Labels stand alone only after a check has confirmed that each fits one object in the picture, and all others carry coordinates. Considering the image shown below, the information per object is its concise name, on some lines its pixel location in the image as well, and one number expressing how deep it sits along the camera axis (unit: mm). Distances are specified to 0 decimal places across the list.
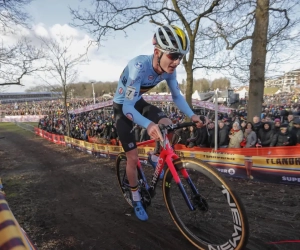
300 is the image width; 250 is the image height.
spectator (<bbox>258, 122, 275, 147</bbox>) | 7762
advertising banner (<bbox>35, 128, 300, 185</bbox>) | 5672
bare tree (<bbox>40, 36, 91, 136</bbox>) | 18109
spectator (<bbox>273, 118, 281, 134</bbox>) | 7762
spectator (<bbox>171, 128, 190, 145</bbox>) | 9355
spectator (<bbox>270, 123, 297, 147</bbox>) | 7184
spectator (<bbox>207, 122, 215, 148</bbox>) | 8660
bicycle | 2312
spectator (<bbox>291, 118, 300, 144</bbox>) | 7145
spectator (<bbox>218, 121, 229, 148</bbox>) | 8562
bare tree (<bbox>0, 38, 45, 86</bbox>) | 13671
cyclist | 2713
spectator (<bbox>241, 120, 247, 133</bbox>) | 9141
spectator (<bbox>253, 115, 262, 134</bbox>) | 8487
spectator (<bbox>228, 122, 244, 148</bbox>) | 8164
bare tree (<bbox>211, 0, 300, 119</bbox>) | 8883
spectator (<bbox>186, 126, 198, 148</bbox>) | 8938
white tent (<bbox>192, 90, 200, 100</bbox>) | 33469
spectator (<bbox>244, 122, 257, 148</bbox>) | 7934
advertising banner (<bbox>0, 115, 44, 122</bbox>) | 43219
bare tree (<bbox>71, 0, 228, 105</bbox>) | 11523
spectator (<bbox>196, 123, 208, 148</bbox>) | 8773
